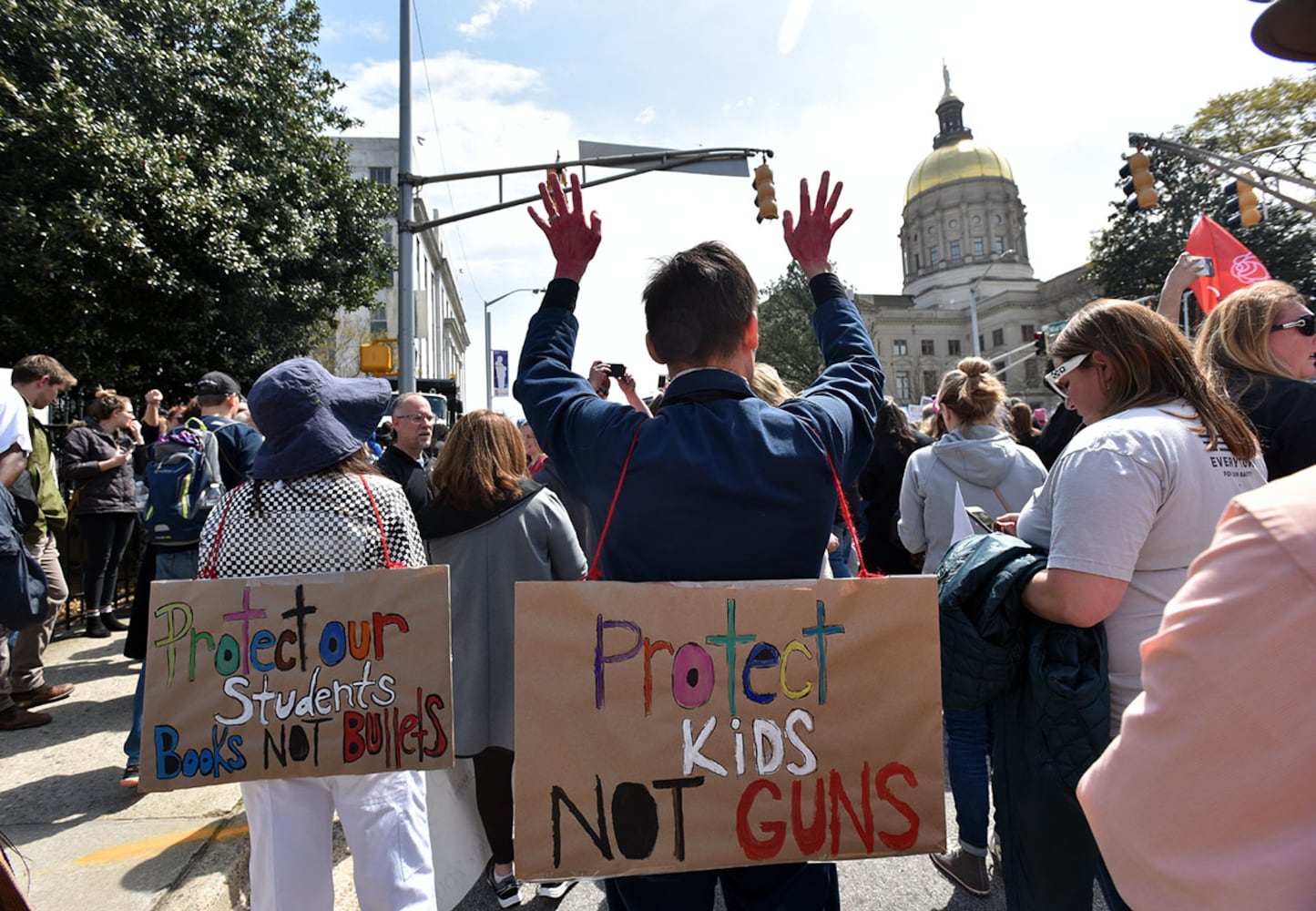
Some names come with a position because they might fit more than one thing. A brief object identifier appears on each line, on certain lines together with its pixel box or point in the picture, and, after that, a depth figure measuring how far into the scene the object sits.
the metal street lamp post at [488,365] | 31.27
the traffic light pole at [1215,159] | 12.86
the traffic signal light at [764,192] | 10.29
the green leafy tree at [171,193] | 10.33
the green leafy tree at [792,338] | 42.31
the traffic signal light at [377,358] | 11.57
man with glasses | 4.03
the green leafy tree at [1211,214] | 27.20
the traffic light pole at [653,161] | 10.22
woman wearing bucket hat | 2.38
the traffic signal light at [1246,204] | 13.94
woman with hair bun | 3.93
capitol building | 76.38
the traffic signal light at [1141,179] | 13.21
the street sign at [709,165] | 10.38
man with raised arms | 1.69
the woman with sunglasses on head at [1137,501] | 1.89
